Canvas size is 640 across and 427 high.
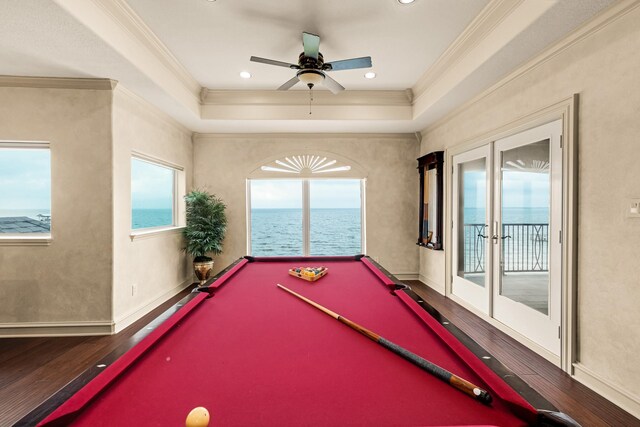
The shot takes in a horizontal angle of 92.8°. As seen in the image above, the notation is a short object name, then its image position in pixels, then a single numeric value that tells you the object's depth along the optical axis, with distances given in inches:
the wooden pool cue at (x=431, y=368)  34.3
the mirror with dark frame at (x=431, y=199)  172.9
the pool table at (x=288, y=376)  32.4
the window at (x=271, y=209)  208.8
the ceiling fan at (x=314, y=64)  100.4
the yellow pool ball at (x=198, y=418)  28.9
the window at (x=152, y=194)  147.6
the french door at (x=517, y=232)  98.5
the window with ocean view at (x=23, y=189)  121.2
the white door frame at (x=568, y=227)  88.5
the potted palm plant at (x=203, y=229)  176.1
